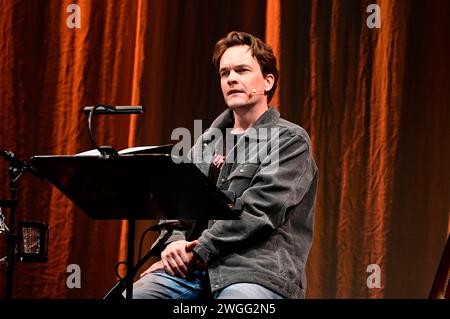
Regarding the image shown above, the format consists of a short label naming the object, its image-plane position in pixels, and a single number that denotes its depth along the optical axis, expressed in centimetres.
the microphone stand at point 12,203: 524
